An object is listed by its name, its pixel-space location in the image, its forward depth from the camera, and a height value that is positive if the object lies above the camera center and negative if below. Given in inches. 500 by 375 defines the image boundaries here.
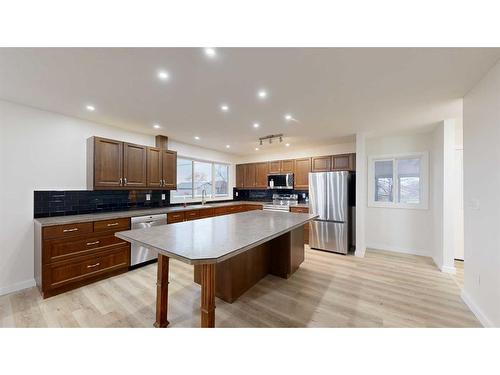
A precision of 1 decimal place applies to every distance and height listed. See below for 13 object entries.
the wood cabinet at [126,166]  120.6 +14.4
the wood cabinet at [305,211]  176.9 -21.0
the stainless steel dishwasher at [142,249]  123.4 -38.5
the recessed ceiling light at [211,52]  61.1 +41.9
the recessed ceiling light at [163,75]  73.4 +42.0
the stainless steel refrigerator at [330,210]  156.9 -17.9
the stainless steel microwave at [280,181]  201.3 +7.0
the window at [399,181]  154.7 +6.1
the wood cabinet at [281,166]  203.8 +22.6
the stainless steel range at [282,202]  194.5 -14.5
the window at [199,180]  190.5 +8.0
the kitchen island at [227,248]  55.3 -17.6
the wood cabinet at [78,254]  92.8 -34.6
